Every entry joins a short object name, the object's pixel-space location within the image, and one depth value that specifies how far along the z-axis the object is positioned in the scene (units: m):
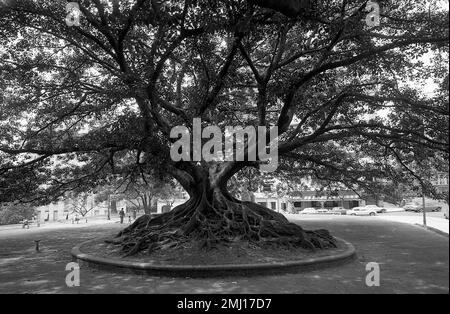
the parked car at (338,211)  49.14
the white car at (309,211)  51.26
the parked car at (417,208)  38.31
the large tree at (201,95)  8.49
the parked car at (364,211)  42.80
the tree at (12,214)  41.03
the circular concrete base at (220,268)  8.82
